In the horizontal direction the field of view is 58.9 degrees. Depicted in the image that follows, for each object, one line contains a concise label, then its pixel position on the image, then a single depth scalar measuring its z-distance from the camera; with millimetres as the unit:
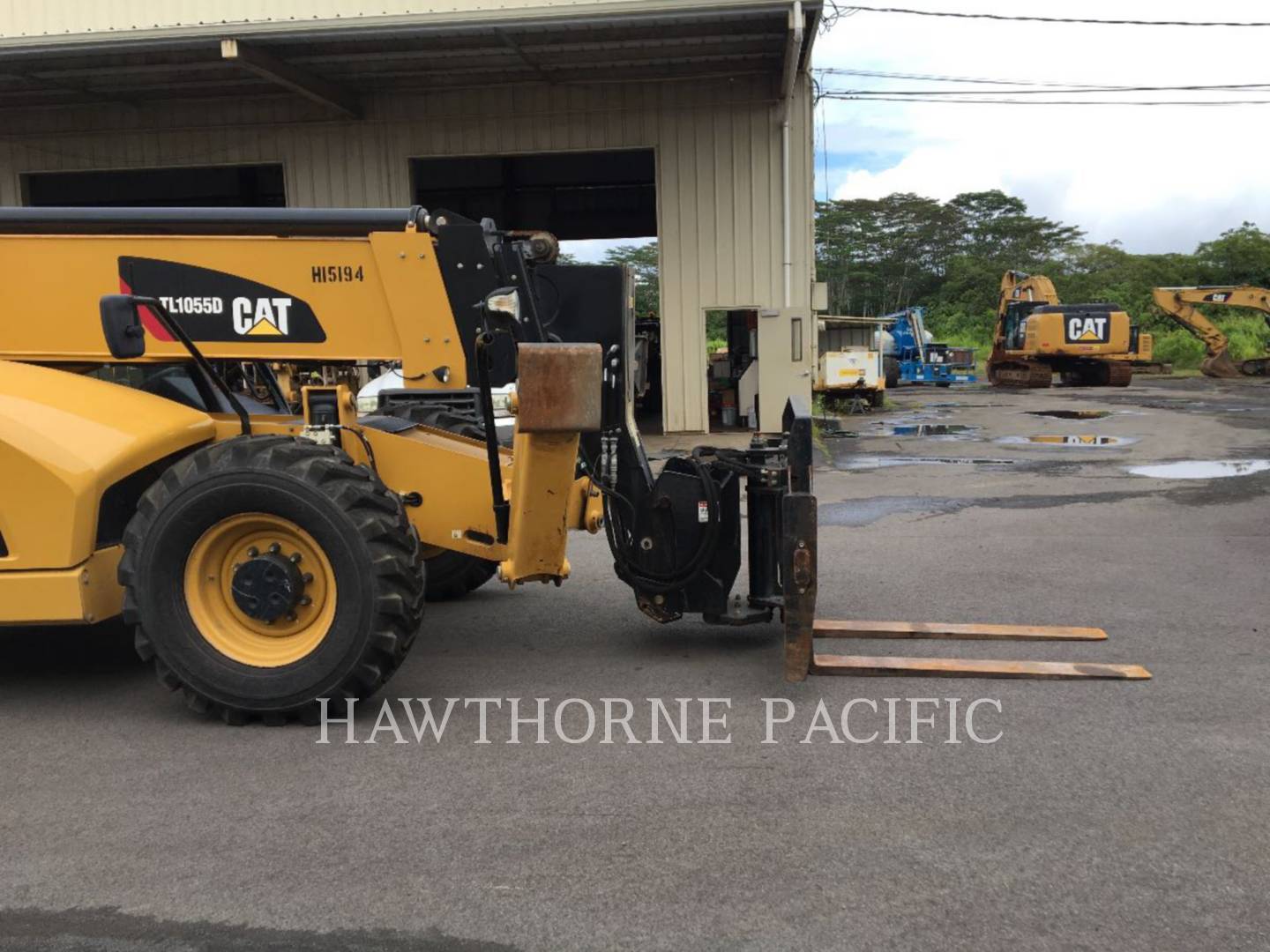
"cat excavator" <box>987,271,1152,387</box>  33062
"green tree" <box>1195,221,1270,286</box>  49781
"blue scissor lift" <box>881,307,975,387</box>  36281
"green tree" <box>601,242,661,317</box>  32344
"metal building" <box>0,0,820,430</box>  15602
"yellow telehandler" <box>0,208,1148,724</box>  4770
